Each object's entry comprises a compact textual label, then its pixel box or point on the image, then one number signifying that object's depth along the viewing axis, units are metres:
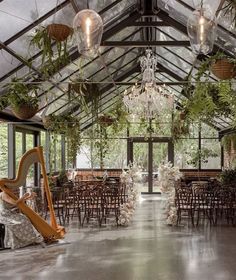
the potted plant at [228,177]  12.60
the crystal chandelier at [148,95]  9.05
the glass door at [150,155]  17.67
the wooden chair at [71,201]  9.34
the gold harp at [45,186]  6.93
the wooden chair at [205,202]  9.22
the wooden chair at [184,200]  9.12
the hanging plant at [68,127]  12.11
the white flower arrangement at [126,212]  9.16
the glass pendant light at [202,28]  3.96
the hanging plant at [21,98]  6.79
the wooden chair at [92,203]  9.31
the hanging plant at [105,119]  12.52
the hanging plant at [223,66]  5.51
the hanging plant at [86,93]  7.46
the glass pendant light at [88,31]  4.06
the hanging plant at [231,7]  2.91
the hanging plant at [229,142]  13.71
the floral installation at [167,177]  10.97
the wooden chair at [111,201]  9.30
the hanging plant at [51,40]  4.44
